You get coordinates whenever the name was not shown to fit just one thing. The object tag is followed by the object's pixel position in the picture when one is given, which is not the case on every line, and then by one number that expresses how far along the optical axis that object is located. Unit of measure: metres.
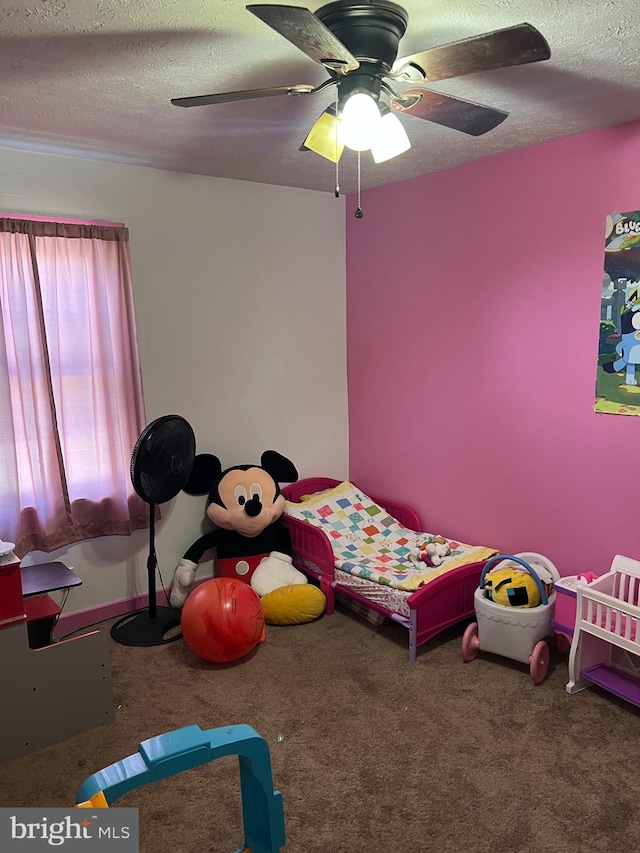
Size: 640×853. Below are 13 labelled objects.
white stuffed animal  3.47
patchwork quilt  3.22
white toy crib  2.50
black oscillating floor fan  3.01
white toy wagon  2.76
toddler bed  3.02
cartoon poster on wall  2.68
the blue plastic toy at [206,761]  1.28
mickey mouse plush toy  3.48
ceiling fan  1.45
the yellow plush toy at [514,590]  2.80
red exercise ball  2.83
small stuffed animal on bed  3.36
